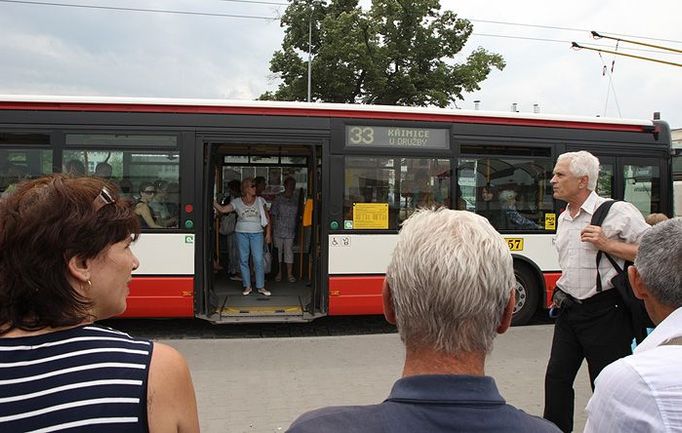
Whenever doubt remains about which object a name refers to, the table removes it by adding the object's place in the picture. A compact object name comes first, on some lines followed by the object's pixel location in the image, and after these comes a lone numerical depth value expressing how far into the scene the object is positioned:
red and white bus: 6.11
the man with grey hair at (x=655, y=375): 1.31
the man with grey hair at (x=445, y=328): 1.08
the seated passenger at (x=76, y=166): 6.09
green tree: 21.48
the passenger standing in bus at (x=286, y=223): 8.53
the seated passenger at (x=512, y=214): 6.91
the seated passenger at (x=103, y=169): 6.18
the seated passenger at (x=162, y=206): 6.25
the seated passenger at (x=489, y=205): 6.84
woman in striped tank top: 1.20
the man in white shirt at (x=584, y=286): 3.17
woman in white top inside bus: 7.38
